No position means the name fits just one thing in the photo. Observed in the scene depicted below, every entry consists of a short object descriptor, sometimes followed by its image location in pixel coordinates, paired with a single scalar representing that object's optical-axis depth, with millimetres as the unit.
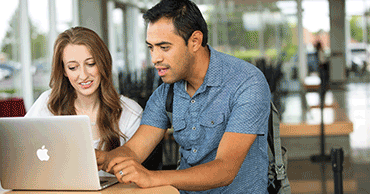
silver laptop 1275
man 1550
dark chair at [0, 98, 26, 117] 2527
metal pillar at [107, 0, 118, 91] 10992
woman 1960
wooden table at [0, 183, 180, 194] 1258
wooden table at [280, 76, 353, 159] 4387
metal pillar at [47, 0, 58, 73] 7375
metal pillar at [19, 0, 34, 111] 6441
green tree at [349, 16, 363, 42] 16125
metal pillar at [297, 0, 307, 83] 13898
